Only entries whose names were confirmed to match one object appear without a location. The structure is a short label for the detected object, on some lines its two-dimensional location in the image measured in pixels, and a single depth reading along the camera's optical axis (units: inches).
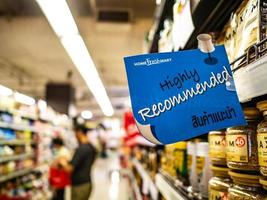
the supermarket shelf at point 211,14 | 48.3
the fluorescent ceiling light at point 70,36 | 133.0
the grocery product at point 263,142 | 29.2
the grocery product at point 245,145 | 33.6
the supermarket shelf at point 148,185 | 94.2
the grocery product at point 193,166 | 59.1
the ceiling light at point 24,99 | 280.2
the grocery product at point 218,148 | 42.9
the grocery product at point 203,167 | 53.1
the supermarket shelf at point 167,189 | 53.6
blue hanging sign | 34.6
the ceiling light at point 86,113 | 798.2
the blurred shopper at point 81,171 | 189.2
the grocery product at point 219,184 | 40.9
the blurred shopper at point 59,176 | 221.1
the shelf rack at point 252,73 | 27.9
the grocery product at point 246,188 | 32.2
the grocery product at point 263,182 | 29.7
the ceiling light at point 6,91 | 258.6
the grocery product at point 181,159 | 71.1
